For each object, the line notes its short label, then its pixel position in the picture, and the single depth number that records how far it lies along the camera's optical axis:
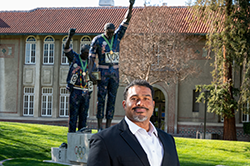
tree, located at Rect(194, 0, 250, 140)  20.42
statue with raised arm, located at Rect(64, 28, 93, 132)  8.66
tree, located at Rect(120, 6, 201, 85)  22.92
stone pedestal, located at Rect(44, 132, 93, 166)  7.81
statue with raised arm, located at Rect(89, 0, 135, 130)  7.89
